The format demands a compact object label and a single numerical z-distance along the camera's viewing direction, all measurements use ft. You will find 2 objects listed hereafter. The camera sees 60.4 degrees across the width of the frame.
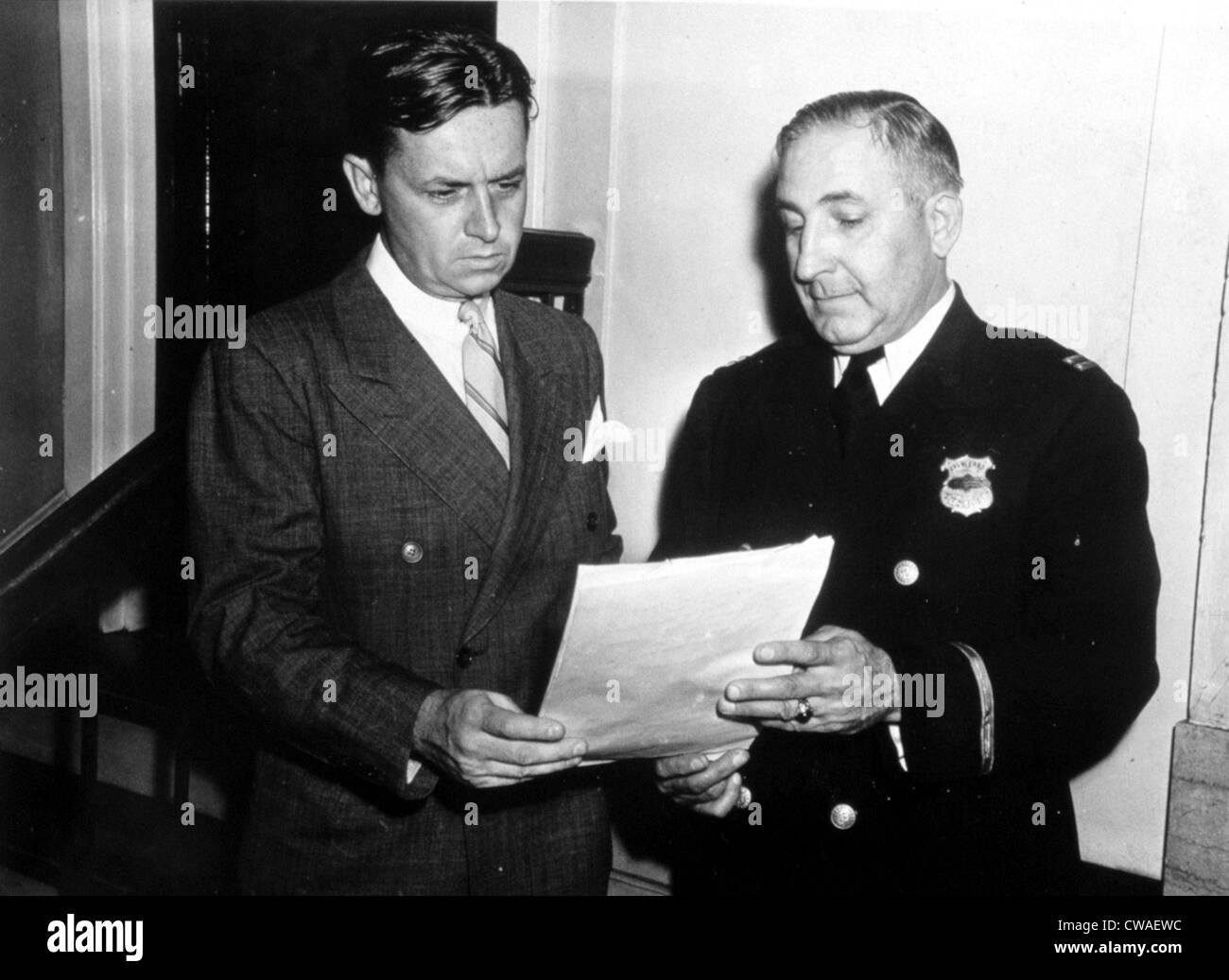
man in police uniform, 4.92
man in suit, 4.94
